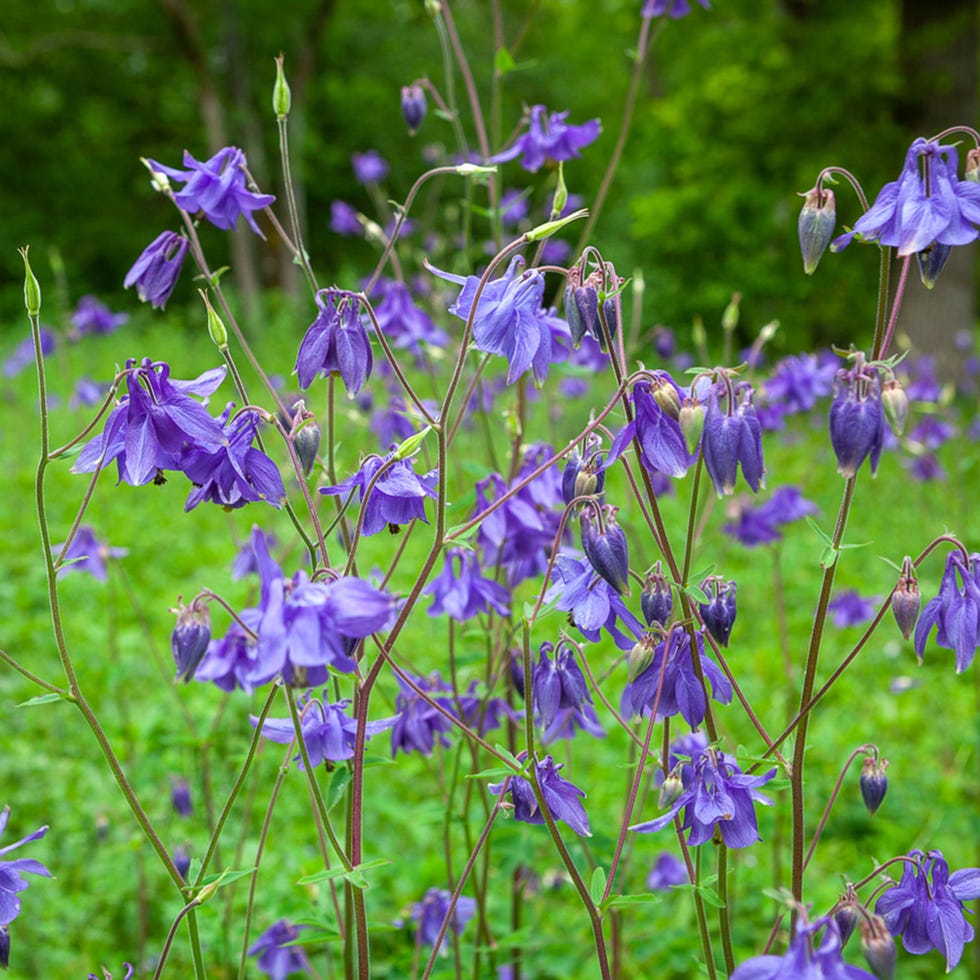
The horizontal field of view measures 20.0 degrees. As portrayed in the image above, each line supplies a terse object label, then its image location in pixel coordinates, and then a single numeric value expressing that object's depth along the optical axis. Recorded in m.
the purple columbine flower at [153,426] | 0.89
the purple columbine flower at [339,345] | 0.92
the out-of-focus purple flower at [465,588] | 1.05
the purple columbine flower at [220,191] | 0.97
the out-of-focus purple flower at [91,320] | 1.69
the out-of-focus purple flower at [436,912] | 1.12
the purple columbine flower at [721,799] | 0.89
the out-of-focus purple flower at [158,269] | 0.98
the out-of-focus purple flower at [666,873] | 1.24
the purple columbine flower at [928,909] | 0.88
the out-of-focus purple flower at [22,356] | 3.56
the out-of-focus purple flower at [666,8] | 1.19
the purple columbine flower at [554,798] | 0.93
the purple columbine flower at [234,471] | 0.90
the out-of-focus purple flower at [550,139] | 1.16
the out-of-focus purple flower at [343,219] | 3.21
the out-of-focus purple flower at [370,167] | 3.32
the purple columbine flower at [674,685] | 0.91
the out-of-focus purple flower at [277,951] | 1.10
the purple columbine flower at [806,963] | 0.80
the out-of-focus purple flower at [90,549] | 1.43
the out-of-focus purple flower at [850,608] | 1.70
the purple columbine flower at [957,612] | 0.89
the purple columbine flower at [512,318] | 0.89
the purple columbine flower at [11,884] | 0.91
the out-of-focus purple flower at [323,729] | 0.95
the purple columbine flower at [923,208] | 0.86
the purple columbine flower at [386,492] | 0.91
